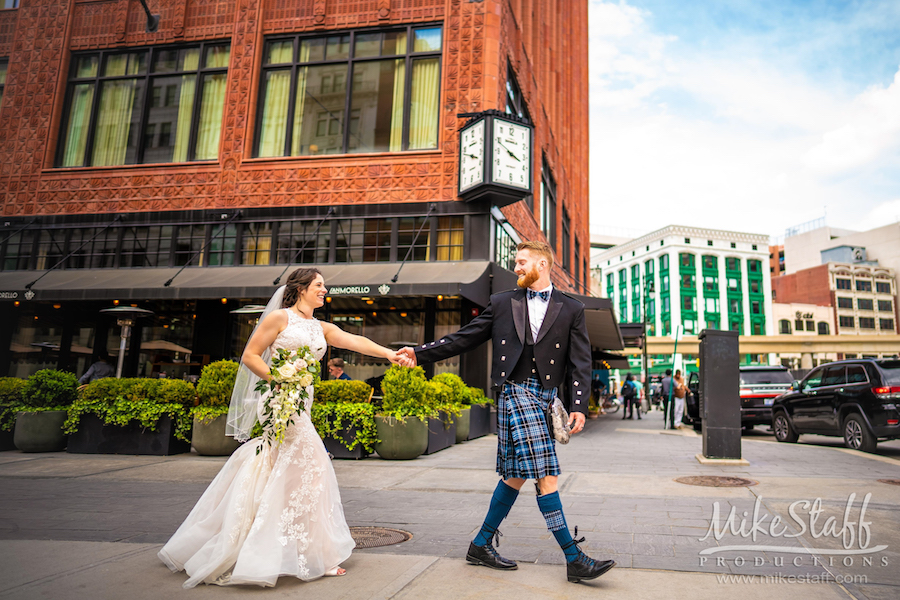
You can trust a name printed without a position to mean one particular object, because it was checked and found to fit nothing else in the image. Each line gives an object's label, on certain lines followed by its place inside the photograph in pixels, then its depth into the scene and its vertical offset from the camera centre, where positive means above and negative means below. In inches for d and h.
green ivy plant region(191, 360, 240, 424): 414.9 -4.8
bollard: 395.9 +5.3
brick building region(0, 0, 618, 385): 688.4 +259.8
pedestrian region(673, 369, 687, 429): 828.4 +7.9
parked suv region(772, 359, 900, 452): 450.0 +2.5
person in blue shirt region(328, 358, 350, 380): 471.2 +13.4
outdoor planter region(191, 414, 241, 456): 414.9 -37.8
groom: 153.9 +5.4
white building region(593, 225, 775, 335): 3848.4 +759.2
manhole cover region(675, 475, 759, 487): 300.5 -39.5
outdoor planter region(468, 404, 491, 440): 566.3 -27.1
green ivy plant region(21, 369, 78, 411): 434.3 -11.3
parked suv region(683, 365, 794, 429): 671.1 +14.9
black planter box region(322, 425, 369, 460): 406.6 -39.0
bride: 149.4 -31.2
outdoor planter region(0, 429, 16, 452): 446.3 -48.0
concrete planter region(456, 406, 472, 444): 521.5 -27.8
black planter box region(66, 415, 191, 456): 422.6 -41.6
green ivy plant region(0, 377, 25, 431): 436.5 -18.7
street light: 1565.9 +46.4
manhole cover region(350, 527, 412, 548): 187.6 -46.7
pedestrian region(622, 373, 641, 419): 1147.9 +5.4
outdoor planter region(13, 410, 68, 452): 426.0 -38.4
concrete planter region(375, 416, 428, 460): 404.5 -31.8
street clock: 629.6 +242.8
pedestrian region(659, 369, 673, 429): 872.2 +7.9
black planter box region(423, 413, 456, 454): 447.2 -32.8
